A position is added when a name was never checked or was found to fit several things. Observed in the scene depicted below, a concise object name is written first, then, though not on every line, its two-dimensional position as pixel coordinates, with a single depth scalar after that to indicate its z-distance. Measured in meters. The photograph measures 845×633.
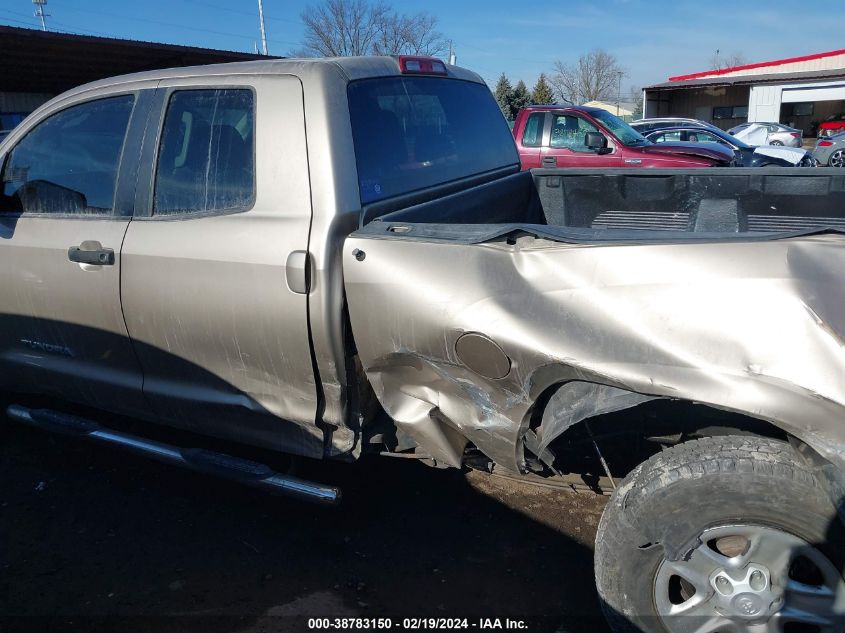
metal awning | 14.15
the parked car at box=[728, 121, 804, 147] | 22.84
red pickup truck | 9.57
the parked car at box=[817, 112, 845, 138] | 28.89
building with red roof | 35.31
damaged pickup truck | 1.84
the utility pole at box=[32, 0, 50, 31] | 46.97
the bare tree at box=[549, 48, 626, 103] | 63.84
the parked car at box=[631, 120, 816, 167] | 12.98
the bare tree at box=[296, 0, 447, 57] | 40.34
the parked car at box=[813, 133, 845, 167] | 16.55
